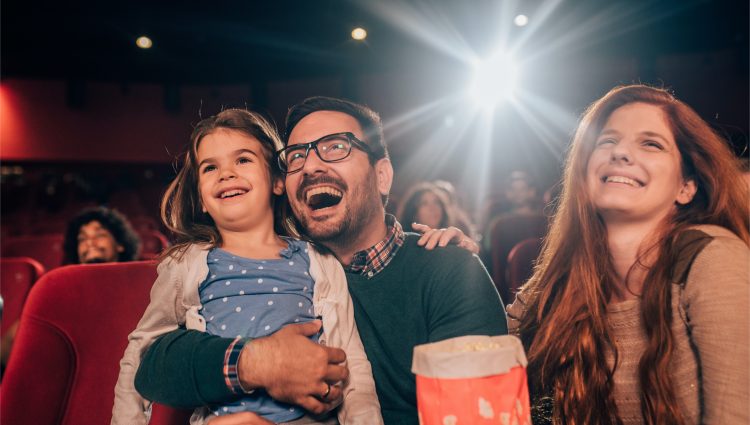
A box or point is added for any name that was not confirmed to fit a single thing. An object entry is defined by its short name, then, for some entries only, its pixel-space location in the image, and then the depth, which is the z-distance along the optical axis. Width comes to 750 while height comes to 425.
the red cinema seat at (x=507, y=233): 3.34
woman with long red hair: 1.25
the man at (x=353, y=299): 1.19
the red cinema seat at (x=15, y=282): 2.79
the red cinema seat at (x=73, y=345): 1.36
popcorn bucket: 0.83
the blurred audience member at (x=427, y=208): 4.09
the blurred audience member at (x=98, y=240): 3.05
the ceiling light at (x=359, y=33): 8.52
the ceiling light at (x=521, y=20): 7.81
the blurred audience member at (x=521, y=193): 5.39
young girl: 1.35
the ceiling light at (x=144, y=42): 8.95
